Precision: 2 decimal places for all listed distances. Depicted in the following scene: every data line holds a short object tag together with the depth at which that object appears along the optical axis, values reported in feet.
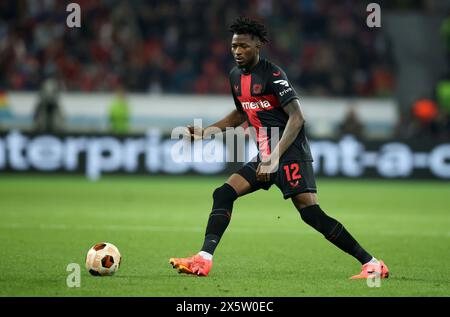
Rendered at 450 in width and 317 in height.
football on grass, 48.01
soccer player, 48.75
